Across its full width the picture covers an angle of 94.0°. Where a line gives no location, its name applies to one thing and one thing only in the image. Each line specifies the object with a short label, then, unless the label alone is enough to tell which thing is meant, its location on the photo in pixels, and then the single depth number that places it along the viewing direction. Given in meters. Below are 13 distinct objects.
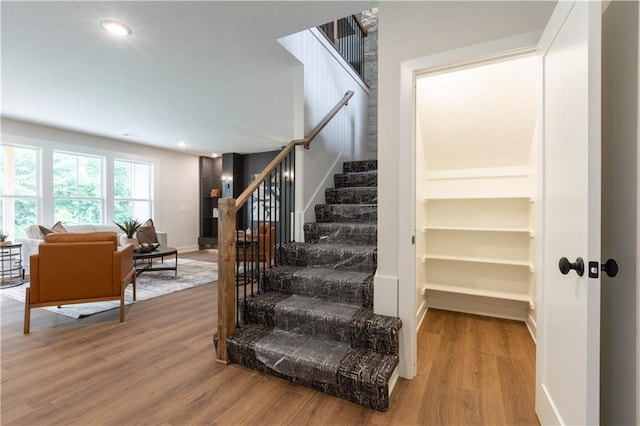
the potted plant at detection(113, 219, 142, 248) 4.82
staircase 1.74
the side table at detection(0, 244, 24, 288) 4.32
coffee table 4.34
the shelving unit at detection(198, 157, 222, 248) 8.20
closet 2.60
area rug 3.24
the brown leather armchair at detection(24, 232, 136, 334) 2.64
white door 1.00
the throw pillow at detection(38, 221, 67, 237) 4.46
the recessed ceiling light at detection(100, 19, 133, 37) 2.25
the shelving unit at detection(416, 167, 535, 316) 3.00
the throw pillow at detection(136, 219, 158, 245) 5.34
